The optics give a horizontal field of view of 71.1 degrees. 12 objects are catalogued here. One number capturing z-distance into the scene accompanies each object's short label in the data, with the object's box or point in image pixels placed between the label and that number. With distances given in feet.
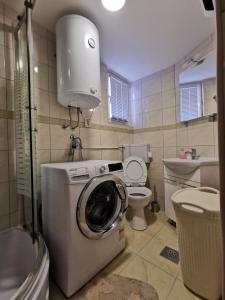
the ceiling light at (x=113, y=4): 4.16
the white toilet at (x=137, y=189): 5.96
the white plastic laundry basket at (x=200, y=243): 3.08
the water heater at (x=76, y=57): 4.53
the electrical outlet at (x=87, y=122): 6.29
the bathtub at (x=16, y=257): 3.29
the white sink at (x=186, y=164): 4.97
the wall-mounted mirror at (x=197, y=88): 5.82
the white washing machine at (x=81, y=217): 3.42
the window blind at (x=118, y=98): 7.75
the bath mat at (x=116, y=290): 3.42
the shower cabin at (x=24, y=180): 3.46
